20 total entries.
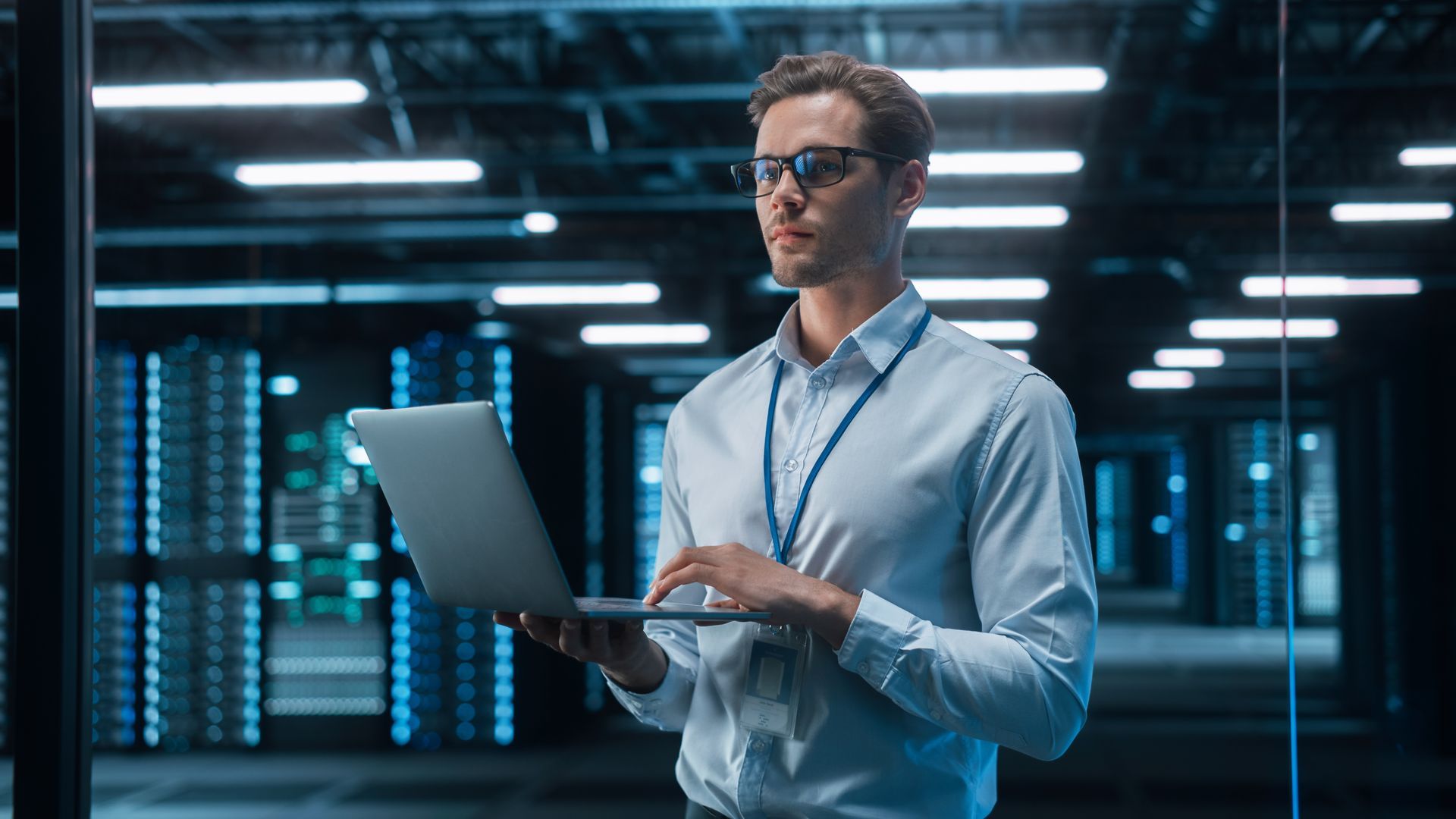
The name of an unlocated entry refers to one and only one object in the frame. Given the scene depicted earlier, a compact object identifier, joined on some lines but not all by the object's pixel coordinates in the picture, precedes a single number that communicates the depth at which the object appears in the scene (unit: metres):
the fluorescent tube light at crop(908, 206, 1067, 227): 5.72
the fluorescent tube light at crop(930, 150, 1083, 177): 5.51
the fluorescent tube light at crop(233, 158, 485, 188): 5.85
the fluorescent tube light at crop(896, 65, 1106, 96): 4.46
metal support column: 2.04
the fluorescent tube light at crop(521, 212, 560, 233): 6.36
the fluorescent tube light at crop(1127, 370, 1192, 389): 5.50
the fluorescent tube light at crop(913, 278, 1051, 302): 5.61
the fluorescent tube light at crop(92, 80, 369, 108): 4.81
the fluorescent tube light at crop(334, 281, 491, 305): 6.39
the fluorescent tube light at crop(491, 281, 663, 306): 6.03
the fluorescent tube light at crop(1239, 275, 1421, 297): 5.13
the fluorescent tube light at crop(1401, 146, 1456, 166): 5.00
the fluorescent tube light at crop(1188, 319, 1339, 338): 5.30
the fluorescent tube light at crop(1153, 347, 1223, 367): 5.54
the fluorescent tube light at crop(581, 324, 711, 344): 5.71
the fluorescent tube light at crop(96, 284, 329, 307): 6.12
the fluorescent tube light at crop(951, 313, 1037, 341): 5.56
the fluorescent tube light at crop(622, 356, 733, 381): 5.61
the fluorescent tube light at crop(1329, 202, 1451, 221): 4.93
